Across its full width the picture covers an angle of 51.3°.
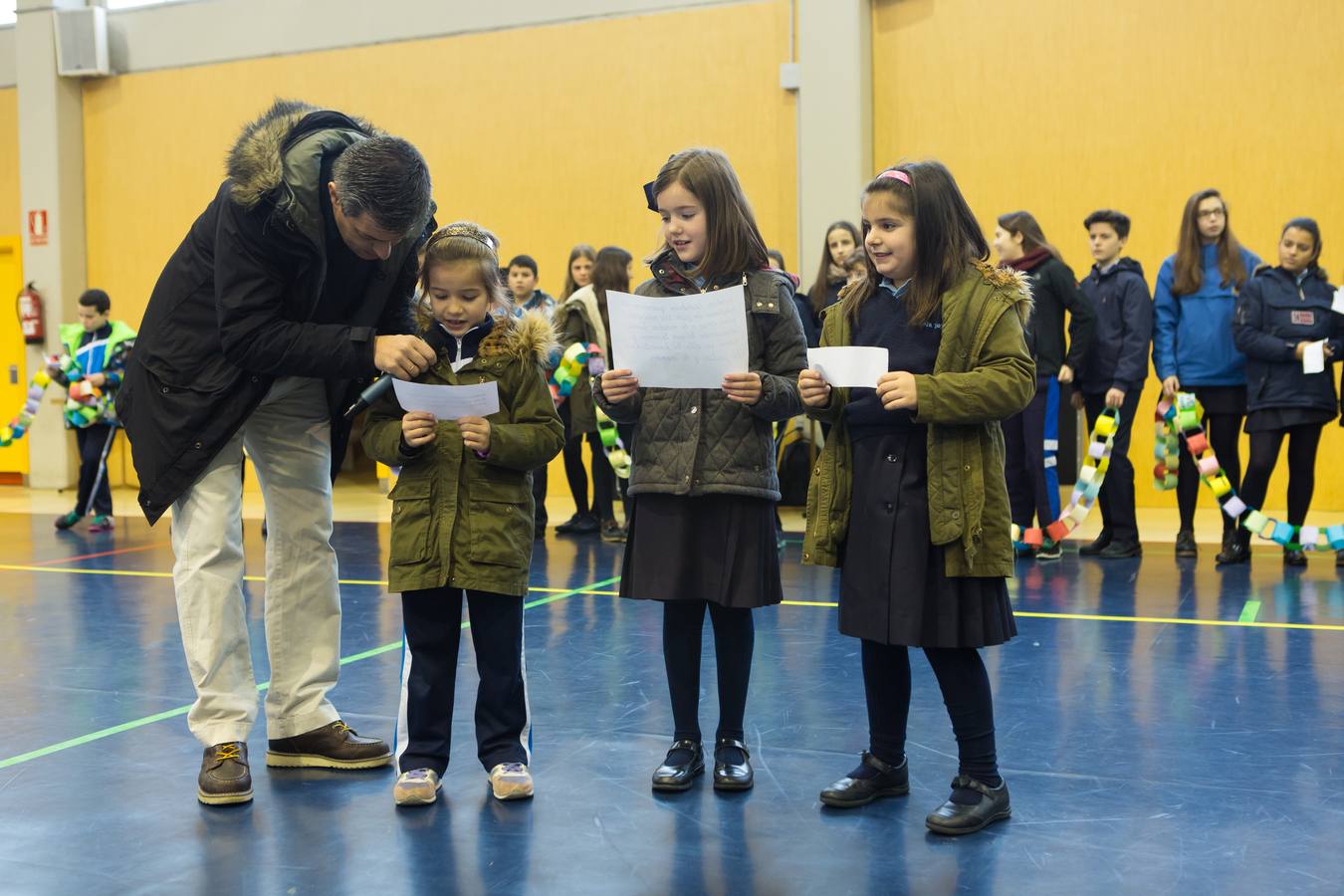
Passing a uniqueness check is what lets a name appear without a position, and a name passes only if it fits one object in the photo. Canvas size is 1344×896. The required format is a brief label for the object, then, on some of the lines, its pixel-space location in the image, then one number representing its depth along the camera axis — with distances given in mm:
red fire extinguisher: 12531
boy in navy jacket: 7398
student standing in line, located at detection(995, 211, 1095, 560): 7352
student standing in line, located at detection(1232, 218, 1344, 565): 6852
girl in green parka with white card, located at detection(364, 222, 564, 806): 3322
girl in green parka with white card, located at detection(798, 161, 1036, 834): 3072
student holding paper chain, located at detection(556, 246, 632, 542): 8102
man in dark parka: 3225
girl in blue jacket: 7266
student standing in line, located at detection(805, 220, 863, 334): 7676
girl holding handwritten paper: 3410
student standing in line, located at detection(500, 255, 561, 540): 8438
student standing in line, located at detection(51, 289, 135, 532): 9109
